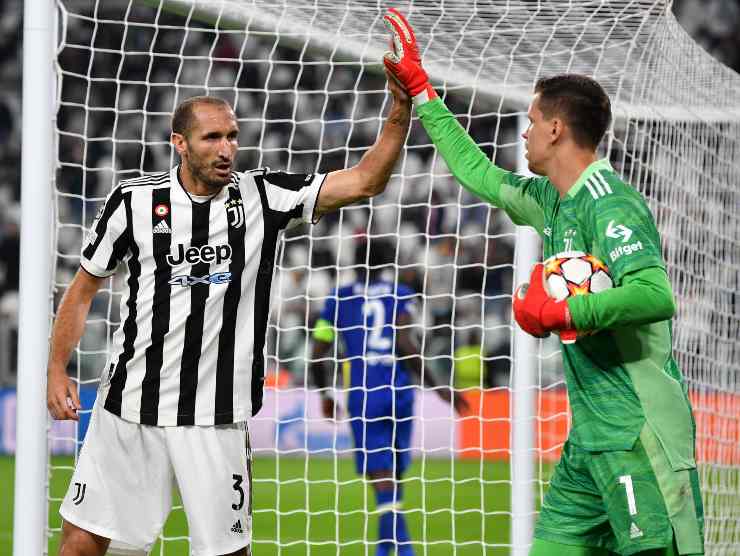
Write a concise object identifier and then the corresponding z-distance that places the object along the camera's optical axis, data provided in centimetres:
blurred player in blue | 1267
